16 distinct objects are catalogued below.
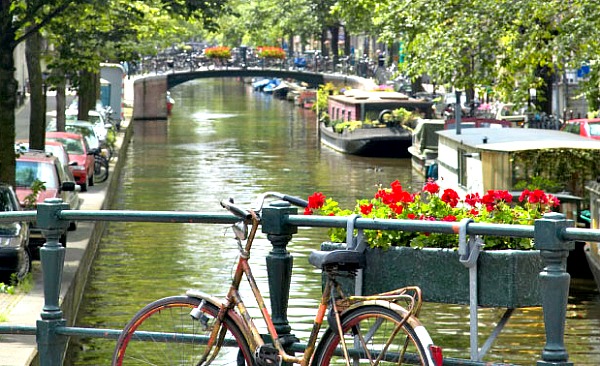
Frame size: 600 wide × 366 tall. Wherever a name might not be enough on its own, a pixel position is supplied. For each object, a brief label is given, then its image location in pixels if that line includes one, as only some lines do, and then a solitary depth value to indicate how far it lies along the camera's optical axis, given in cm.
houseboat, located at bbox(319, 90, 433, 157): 5628
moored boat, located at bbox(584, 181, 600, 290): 2276
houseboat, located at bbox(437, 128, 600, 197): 2628
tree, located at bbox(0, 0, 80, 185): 2269
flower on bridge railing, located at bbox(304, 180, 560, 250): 686
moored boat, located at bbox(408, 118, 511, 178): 4456
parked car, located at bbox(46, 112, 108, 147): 4012
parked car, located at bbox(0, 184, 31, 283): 1856
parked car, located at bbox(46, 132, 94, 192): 3241
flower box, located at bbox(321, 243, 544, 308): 655
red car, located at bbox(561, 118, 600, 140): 3950
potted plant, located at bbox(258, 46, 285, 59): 9912
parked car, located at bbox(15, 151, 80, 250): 2433
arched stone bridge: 7906
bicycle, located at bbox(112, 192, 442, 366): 620
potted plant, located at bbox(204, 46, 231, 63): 9844
